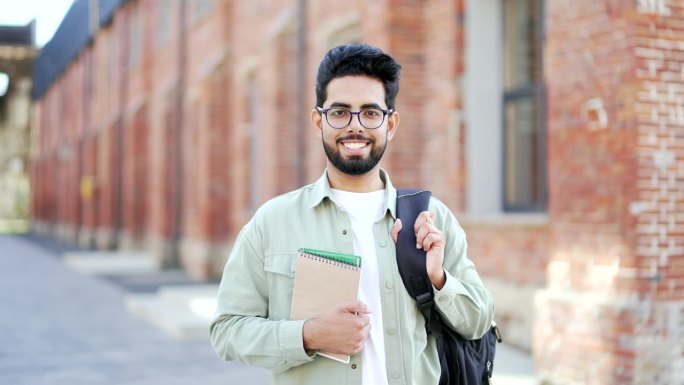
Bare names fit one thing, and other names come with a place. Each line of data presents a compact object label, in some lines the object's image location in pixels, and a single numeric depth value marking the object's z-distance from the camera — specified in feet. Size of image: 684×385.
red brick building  17.79
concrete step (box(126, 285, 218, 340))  32.12
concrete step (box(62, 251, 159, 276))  61.52
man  6.83
